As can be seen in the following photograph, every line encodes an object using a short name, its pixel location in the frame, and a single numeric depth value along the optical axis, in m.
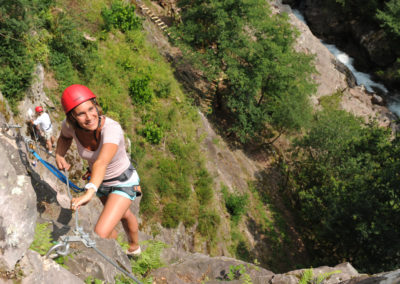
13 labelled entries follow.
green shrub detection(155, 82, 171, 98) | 18.48
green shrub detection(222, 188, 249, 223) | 18.12
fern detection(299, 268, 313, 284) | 7.37
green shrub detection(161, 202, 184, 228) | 13.19
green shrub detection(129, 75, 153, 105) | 17.00
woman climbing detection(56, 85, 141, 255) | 3.91
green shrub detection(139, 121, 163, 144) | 16.00
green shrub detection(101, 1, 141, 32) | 18.64
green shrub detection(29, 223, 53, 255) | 3.98
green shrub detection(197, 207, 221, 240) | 14.95
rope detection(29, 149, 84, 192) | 4.97
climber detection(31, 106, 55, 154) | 9.43
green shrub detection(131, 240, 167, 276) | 6.01
